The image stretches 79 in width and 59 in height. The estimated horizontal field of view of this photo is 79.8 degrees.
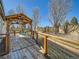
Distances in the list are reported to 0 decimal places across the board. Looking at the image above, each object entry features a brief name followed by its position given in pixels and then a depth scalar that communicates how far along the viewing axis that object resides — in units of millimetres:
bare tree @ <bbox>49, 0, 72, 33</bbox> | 10021
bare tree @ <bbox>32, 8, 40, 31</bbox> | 12656
